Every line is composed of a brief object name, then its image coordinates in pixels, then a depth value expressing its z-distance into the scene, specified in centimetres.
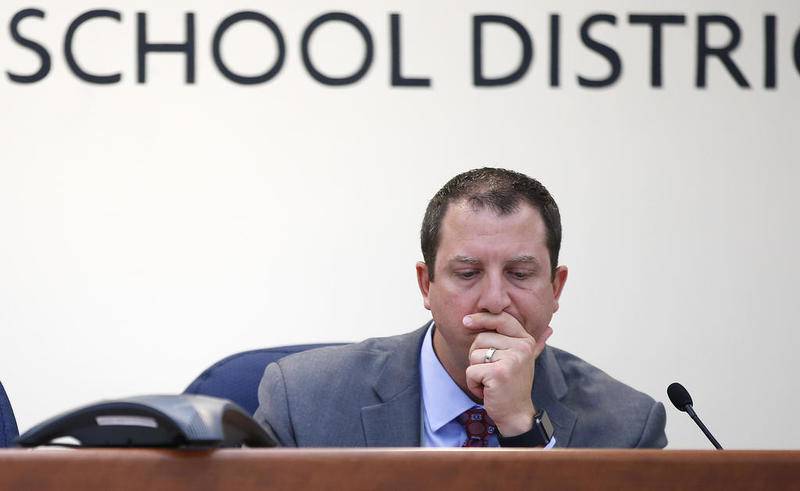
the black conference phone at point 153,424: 372
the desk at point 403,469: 350
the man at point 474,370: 486
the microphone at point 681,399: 480
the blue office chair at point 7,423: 491
